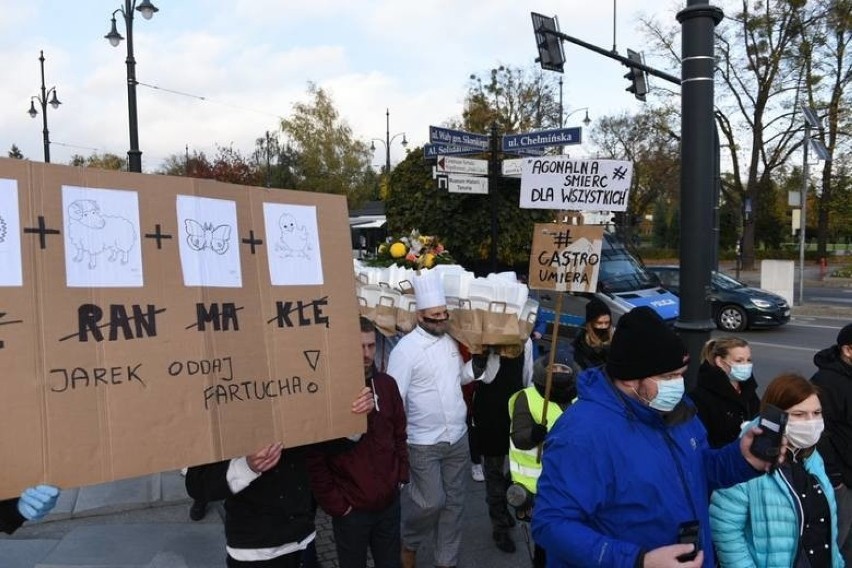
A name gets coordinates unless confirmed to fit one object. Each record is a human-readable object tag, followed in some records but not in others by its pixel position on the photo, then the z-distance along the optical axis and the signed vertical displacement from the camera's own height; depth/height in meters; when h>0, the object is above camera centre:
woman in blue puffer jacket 2.69 -1.13
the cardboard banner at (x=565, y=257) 4.62 -0.13
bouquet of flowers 5.84 -0.12
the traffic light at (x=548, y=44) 12.65 +3.69
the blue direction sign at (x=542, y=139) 7.95 +1.25
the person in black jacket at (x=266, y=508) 2.72 -1.15
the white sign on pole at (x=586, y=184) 5.00 +0.41
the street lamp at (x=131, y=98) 11.66 +2.59
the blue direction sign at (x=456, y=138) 8.74 +1.36
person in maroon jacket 3.28 -1.19
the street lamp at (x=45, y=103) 25.03 +5.36
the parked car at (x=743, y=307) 15.10 -1.61
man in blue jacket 1.96 -0.71
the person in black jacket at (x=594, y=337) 4.68 -0.72
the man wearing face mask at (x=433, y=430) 4.05 -1.17
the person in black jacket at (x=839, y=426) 3.72 -1.06
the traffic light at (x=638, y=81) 14.48 +3.40
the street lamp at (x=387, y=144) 38.07 +5.91
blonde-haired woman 3.69 -0.88
